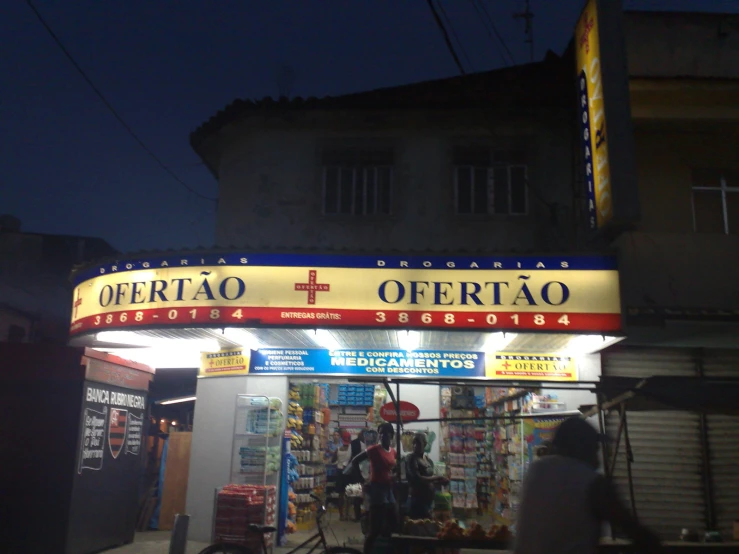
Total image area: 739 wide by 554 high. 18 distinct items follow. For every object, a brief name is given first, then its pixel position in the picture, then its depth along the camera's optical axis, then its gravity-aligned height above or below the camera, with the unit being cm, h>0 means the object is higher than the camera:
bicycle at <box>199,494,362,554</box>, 795 -128
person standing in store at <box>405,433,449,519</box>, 975 -60
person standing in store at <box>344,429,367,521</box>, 1300 -22
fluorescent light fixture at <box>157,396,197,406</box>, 1426 +74
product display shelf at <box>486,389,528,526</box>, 1098 -20
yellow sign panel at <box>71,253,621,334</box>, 890 +191
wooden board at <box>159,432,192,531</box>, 1250 -93
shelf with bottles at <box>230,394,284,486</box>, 1095 -7
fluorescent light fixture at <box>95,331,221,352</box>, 1053 +153
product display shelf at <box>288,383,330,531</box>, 1212 -14
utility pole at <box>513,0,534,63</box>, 1602 +999
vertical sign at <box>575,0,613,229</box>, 873 +433
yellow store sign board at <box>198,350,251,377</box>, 1137 +124
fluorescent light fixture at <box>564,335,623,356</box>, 955 +147
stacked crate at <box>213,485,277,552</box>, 942 -111
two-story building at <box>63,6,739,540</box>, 909 +284
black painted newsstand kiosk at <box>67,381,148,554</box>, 973 -53
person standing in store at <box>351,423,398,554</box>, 882 -63
